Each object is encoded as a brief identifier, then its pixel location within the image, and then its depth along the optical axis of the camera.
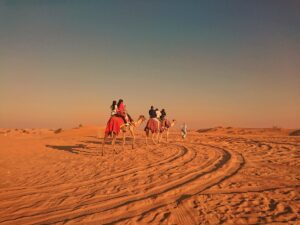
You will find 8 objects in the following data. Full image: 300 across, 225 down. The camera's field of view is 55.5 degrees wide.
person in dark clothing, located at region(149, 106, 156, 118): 21.61
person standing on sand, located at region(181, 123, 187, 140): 27.44
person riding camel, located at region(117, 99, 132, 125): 16.06
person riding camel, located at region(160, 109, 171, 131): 22.99
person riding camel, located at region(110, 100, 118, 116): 15.91
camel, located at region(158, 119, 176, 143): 24.03
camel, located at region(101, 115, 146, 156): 15.65
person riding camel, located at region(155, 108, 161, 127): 21.65
